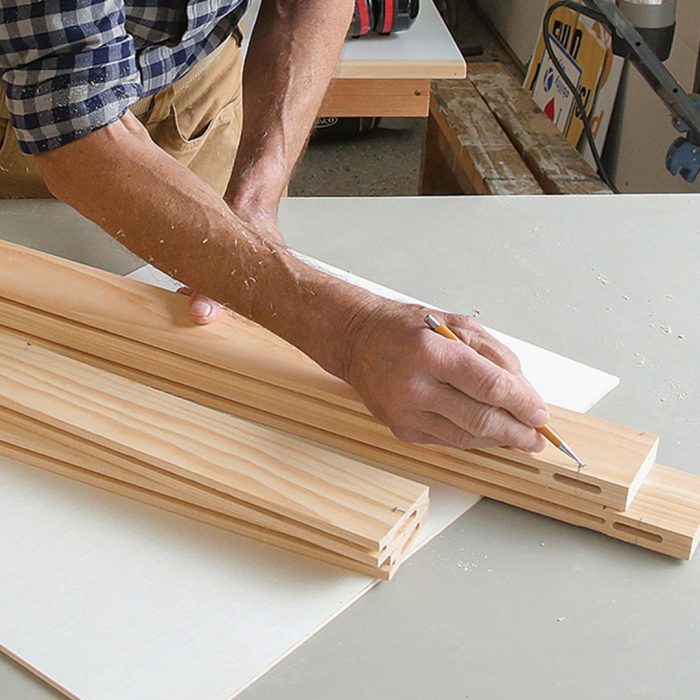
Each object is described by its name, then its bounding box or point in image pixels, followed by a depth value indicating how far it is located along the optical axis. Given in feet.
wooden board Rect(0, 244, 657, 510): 3.53
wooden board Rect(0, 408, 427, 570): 3.34
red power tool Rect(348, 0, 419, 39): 8.65
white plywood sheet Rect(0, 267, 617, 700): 3.02
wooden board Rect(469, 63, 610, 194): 9.48
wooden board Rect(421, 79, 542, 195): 9.58
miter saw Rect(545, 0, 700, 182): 6.98
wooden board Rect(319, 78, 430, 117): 8.77
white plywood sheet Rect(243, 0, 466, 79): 8.57
